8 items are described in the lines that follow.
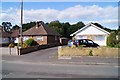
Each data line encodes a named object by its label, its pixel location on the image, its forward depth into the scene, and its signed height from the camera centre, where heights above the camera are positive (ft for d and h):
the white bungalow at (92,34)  75.69 +3.21
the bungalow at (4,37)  99.73 +1.91
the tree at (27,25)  168.47 +20.15
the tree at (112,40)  51.40 -0.37
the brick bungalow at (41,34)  80.61 +3.43
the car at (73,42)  54.57 -1.31
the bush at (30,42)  65.53 -1.49
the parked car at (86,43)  54.65 -1.70
